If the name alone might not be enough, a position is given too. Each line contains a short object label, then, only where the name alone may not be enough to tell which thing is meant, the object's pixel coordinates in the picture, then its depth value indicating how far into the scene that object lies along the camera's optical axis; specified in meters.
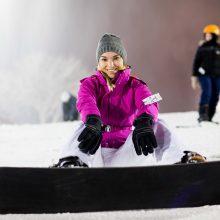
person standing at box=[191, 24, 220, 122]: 7.48
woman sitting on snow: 2.50
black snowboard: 1.87
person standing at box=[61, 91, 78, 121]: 13.30
